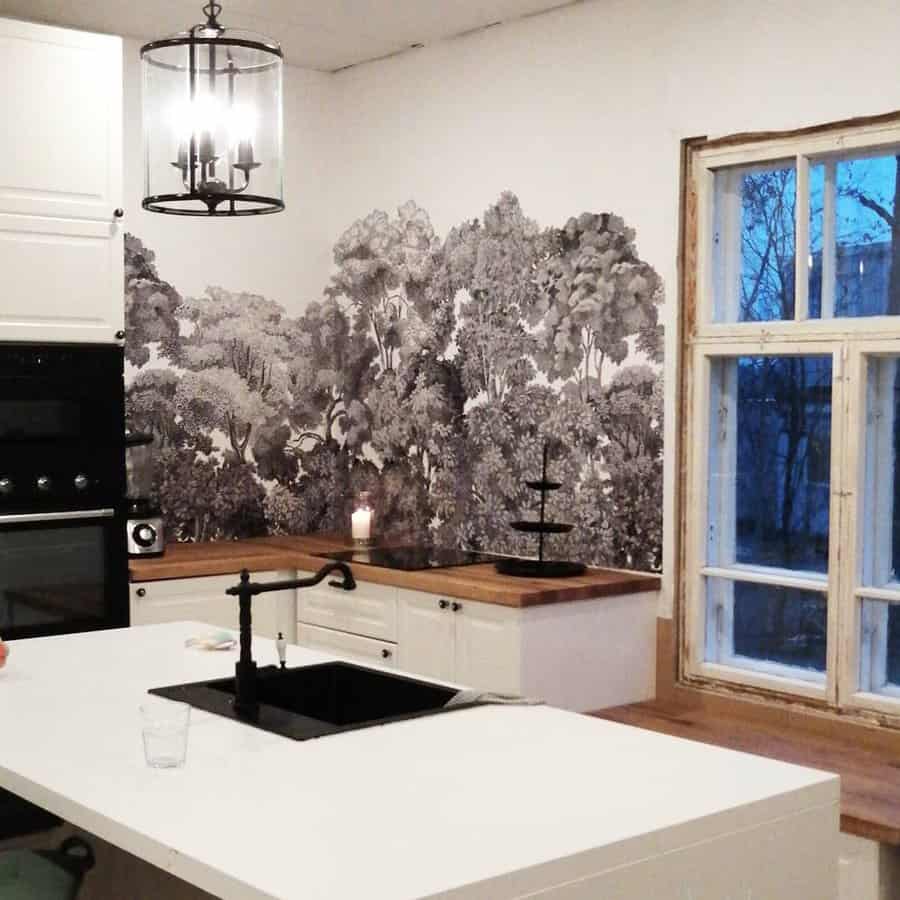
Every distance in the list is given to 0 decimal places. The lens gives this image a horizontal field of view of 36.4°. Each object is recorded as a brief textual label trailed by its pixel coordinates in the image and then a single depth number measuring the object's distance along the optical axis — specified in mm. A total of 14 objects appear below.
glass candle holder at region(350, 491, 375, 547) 5289
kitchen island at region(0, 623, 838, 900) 1777
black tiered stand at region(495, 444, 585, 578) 4422
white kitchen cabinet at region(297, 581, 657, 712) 4129
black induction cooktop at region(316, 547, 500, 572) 4699
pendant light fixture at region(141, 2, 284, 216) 2451
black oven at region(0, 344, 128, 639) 4410
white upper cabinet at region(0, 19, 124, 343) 4355
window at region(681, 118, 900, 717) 3803
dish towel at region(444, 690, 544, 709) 2699
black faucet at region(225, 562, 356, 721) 2600
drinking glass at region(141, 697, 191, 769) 2205
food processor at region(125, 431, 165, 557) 4805
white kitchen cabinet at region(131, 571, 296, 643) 4645
